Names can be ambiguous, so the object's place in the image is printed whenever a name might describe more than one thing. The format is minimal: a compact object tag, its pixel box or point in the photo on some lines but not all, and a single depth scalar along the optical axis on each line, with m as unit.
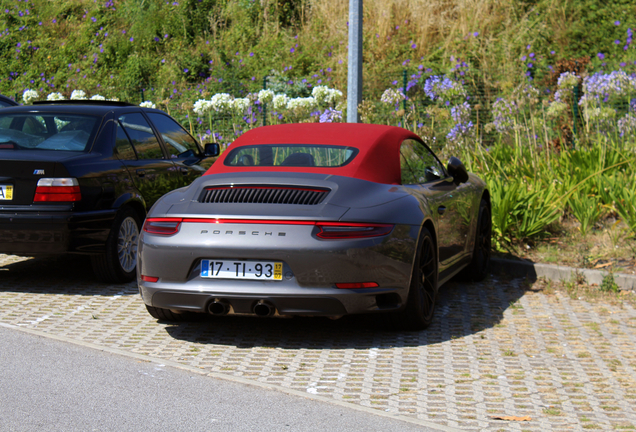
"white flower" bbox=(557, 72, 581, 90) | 10.35
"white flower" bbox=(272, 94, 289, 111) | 12.49
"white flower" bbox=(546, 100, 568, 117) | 10.08
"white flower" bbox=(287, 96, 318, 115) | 11.85
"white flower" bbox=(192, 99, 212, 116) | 12.85
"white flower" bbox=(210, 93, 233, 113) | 12.79
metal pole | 9.51
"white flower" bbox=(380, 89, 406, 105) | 11.89
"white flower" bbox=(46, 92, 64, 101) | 15.33
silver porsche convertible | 5.04
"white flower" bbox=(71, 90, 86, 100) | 15.25
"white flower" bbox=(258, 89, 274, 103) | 12.77
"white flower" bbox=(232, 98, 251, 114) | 12.70
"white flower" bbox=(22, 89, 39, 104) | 15.79
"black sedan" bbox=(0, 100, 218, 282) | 6.64
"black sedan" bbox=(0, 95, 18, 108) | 10.91
